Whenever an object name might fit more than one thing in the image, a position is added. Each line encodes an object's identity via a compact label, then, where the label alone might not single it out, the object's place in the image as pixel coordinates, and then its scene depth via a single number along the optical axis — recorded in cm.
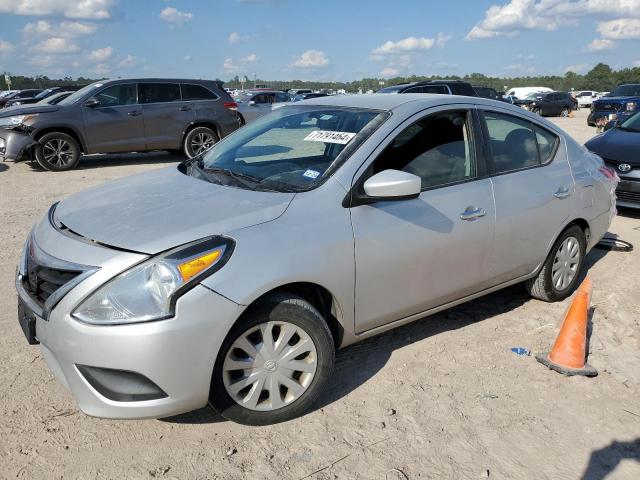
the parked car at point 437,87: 1479
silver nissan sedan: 251
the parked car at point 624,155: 736
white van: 4666
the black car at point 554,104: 3241
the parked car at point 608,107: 2089
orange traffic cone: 357
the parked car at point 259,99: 1529
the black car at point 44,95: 2100
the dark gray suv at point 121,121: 1065
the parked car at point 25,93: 2746
